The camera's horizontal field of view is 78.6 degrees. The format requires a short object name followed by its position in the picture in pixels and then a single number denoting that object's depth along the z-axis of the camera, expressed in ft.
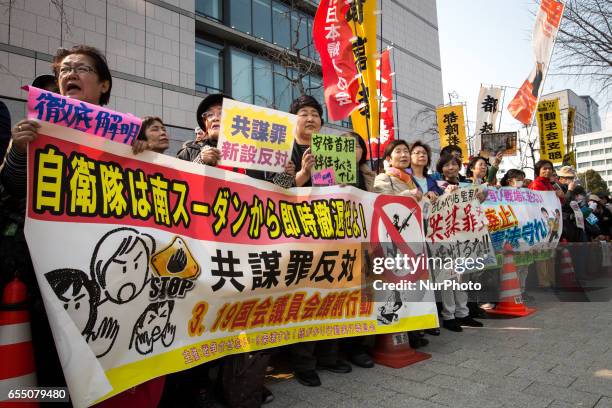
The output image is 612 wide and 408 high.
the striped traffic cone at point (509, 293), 16.94
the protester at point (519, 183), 19.42
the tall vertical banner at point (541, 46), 29.91
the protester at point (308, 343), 9.93
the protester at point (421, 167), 15.12
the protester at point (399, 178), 12.79
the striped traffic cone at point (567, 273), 23.46
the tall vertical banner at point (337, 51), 18.94
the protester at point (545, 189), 21.98
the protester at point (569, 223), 23.53
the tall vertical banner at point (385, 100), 23.97
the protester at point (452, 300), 14.78
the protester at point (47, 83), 8.51
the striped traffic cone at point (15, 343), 5.66
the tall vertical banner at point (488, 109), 35.91
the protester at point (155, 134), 10.64
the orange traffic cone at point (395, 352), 11.07
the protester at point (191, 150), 10.19
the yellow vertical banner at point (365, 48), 18.85
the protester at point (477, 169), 18.85
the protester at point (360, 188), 11.07
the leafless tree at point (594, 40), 35.58
